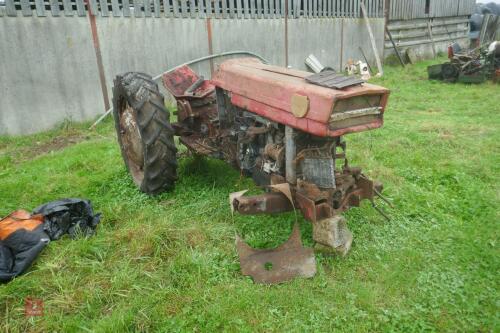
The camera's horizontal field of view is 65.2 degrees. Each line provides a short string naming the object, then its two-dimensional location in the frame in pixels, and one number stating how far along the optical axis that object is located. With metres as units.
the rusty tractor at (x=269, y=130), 2.49
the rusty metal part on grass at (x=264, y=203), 2.76
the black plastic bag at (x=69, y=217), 3.05
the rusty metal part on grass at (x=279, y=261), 2.61
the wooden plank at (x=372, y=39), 11.25
